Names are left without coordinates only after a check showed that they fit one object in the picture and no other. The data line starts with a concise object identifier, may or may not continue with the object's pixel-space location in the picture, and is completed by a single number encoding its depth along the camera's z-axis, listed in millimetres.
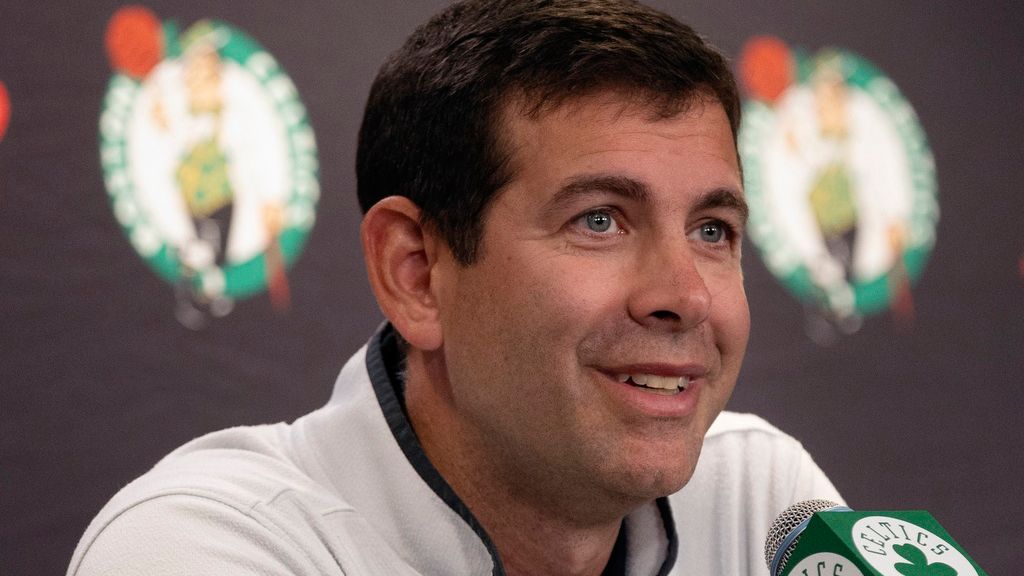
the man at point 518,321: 4672
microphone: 4545
